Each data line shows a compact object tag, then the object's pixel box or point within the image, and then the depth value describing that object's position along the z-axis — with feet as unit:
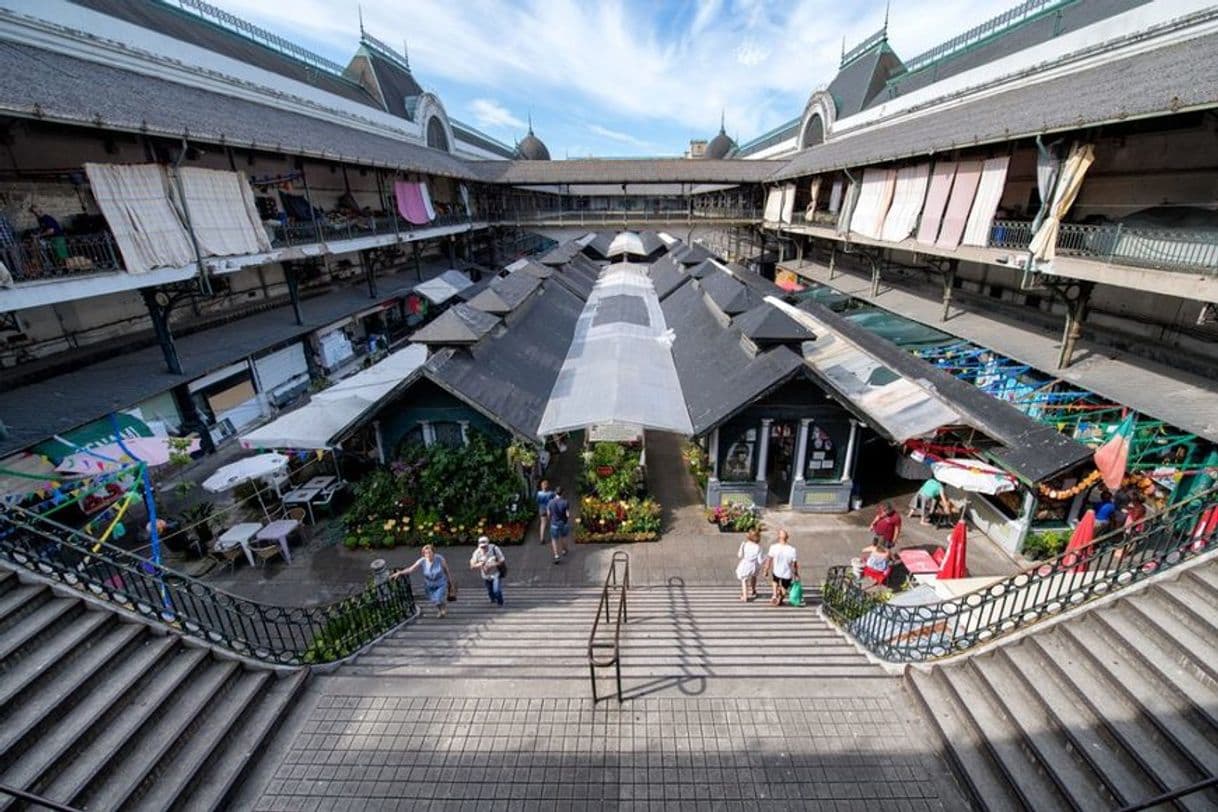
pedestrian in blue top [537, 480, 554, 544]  37.71
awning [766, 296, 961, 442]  37.19
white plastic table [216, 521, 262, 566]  37.11
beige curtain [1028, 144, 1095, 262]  39.42
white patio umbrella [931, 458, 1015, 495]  34.01
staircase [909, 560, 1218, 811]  15.39
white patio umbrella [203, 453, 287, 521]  37.96
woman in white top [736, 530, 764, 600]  29.99
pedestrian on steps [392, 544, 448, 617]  28.40
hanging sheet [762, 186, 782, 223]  112.68
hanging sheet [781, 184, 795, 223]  104.47
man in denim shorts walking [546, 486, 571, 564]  35.70
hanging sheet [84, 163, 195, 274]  40.63
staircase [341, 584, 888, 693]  23.54
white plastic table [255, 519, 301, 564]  37.96
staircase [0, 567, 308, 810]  15.98
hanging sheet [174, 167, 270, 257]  48.06
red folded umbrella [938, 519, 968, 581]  31.12
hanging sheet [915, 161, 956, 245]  55.93
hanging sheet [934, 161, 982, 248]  52.47
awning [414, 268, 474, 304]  90.02
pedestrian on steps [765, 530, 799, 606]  29.50
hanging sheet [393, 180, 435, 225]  90.89
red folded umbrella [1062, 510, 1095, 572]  29.57
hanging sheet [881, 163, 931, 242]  60.75
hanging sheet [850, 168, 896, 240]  68.54
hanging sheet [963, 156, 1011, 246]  48.88
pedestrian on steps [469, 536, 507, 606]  29.89
